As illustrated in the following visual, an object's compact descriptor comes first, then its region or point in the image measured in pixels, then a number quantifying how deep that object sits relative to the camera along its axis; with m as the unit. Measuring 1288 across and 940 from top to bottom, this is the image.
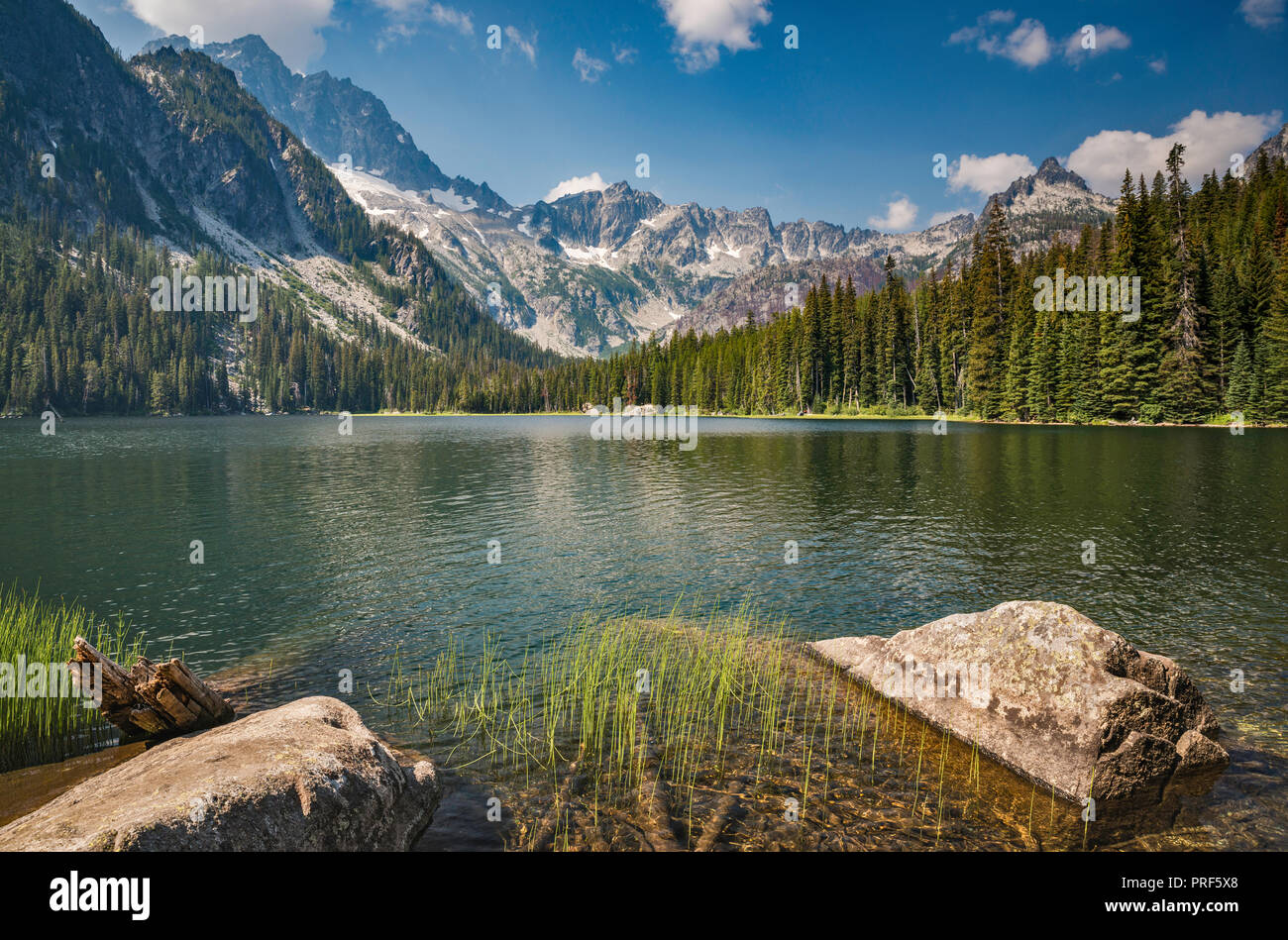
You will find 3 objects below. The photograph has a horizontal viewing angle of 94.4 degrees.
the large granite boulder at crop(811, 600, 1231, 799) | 8.91
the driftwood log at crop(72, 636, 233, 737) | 10.30
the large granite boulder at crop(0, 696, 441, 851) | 5.64
